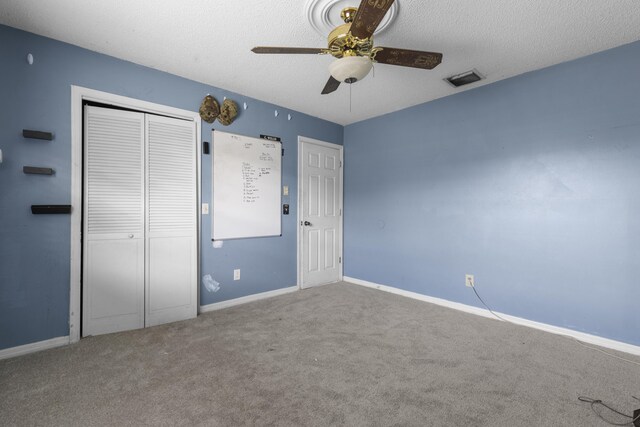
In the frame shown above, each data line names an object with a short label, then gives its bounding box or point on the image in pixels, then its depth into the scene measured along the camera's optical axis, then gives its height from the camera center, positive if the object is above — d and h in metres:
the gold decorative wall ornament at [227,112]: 3.13 +1.16
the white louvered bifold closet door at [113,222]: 2.43 -0.07
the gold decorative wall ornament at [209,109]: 2.99 +1.15
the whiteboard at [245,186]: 3.17 +0.34
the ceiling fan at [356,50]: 1.58 +1.07
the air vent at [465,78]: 2.79 +1.43
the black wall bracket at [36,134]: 2.15 +0.62
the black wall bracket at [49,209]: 2.18 +0.04
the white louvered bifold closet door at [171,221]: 2.71 -0.07
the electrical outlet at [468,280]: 3.16 -0.75
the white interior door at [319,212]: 4.02 +0.04
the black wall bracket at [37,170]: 2.15 +0.34
